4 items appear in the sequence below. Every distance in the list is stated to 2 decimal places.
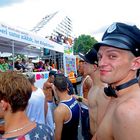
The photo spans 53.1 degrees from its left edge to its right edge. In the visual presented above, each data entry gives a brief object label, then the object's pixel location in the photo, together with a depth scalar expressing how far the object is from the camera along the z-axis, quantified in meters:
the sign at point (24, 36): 4.10
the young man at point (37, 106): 2.05
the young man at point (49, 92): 2.87
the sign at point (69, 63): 9.07
